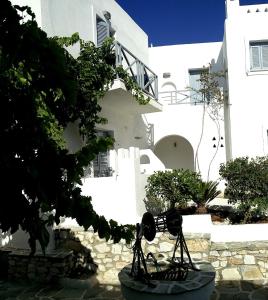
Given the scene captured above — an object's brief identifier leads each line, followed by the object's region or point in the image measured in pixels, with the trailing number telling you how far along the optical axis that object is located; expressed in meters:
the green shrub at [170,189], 8.56
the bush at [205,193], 8.60
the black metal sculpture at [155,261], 4.57
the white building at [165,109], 8.20
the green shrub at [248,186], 7.74
